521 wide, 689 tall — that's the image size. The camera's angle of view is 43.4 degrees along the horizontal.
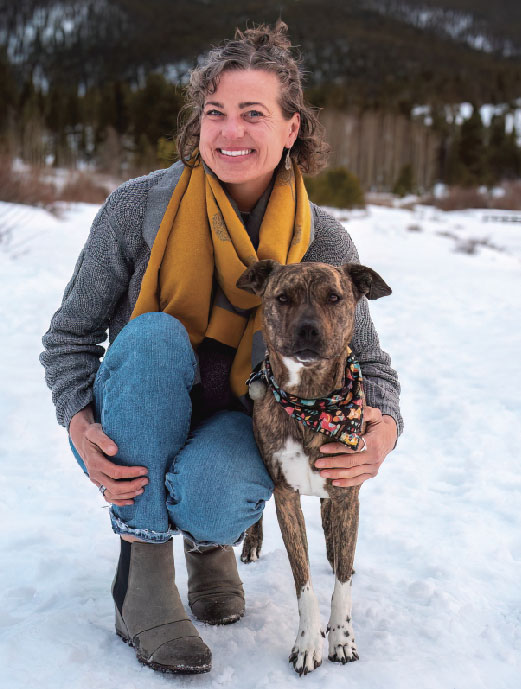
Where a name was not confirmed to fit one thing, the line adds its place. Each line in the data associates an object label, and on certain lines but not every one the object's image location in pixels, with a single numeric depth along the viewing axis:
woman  2.03
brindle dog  2.08
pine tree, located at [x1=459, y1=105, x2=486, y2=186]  44.28
